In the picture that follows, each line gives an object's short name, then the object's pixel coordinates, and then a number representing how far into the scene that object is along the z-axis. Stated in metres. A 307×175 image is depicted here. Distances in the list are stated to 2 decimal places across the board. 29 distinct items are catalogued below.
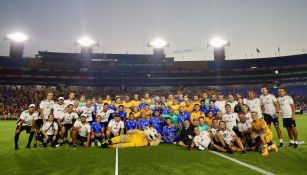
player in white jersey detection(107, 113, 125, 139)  10.98
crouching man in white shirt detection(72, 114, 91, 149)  10.47
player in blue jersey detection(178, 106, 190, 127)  11.58
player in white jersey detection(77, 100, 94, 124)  11.51
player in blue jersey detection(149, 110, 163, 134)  11.54
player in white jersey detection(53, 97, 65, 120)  10.98
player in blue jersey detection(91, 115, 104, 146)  10.65
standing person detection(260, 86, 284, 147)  9.68
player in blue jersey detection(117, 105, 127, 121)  11.99
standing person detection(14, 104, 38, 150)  10.09
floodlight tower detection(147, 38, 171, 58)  53.59
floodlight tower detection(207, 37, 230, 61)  61.97
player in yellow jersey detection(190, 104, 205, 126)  11.27
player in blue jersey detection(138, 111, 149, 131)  11.37
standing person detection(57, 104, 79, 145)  10.73
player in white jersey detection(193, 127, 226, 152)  9.03
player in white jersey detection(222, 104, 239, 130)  9.34
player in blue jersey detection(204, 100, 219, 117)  11.47
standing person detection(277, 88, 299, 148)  9.20
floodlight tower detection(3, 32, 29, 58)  52.06
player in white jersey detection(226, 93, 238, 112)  10.82
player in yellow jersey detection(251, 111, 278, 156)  8.21
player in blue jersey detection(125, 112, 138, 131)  11.47
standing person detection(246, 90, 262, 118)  9.95
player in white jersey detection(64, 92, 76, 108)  11.61
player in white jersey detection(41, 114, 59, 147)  10.36
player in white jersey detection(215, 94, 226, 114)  11.49
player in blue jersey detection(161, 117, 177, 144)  11.06
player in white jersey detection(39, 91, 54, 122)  10.76
